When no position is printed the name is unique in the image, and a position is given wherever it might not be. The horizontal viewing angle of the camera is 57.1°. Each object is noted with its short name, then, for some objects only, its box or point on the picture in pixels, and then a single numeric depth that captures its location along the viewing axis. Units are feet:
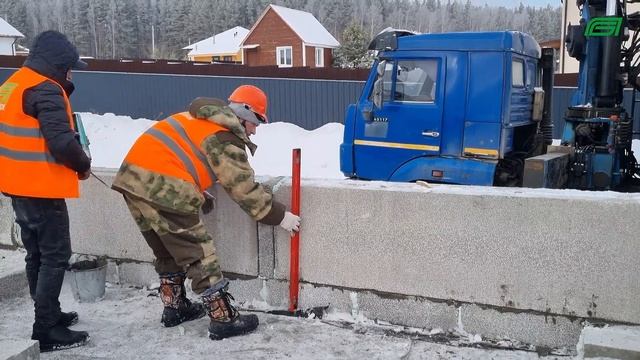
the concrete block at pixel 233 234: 14.14
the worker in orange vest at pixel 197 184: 12.04
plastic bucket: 14.48
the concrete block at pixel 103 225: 15.49
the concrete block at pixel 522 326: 11.63
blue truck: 19.94
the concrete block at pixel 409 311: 12.57
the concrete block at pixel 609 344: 9.96
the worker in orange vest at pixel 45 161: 11.59
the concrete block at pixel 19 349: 9.50
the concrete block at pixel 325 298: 13.43
